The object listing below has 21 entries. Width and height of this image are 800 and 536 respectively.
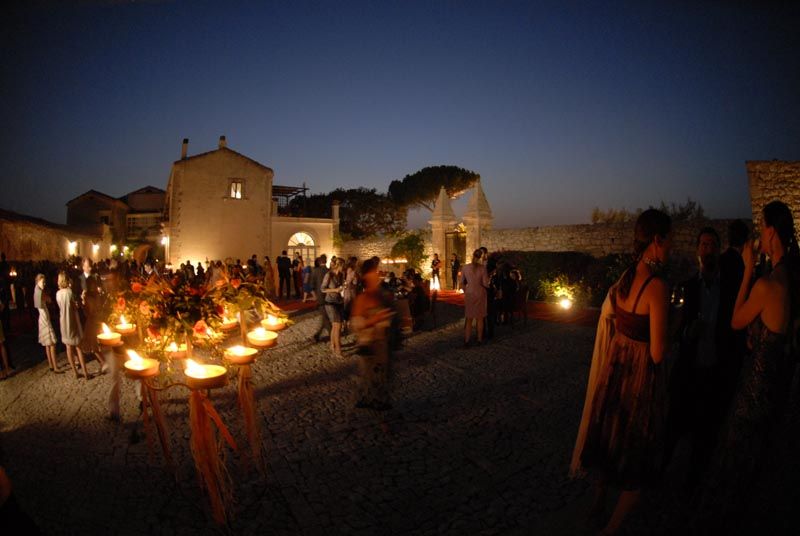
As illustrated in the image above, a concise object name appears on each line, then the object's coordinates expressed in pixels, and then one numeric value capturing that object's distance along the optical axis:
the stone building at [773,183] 12.88
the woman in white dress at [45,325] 7.75
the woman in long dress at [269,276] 17.17
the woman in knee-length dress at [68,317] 7.31
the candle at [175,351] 3.94
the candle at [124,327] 4.83
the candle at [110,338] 4.94
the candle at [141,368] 3.78
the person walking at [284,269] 18.47
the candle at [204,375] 3.22
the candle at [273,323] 4.93
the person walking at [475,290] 8.41
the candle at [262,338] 4.30
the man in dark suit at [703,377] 3.31
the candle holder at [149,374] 3.79
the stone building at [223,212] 25.30
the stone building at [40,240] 17.69
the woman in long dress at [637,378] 2.70
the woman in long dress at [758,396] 2.50
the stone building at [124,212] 41.72
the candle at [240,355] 3.87
